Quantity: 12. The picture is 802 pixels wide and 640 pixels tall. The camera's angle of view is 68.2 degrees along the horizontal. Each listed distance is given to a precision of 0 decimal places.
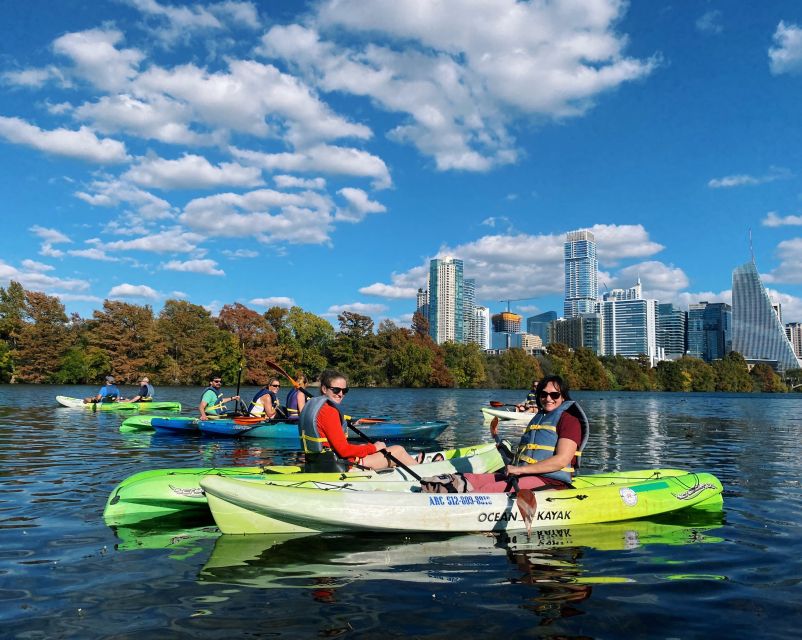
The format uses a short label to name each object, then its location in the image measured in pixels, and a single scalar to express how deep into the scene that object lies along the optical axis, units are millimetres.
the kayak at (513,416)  25453
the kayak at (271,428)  16172
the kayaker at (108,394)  26303
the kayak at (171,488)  7547
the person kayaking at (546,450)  6898
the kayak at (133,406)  24969
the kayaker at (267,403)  17234
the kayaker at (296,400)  14891
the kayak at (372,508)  6480
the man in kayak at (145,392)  26248
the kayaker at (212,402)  18844
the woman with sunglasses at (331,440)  7781
